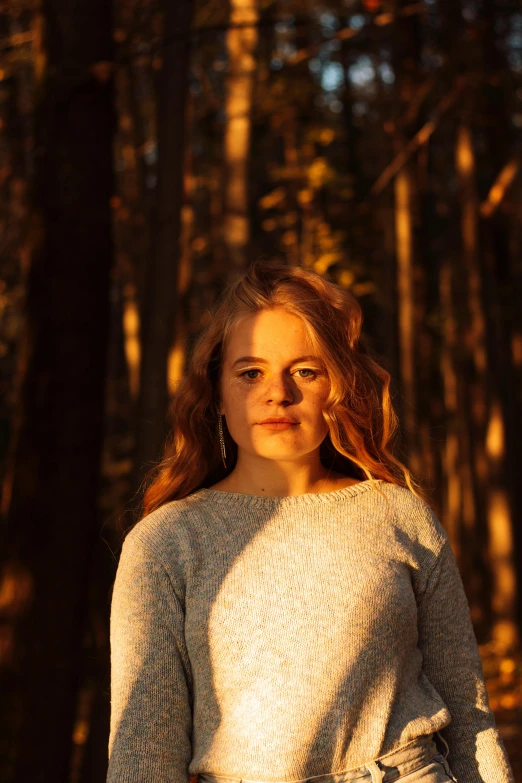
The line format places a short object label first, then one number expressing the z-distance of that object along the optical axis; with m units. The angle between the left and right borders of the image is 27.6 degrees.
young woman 2.53
